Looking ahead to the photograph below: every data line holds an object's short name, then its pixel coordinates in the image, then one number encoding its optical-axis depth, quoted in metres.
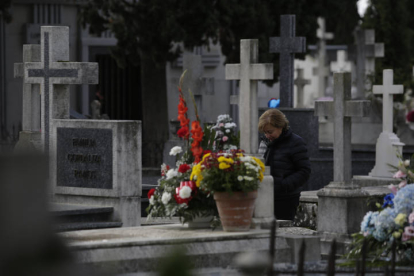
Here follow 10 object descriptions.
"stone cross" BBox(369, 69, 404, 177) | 17.45
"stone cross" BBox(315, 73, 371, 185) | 12.67
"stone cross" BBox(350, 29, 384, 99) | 29.12
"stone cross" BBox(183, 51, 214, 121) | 20.42
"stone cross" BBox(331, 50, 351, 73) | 38.16
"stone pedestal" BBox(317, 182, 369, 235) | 12.52
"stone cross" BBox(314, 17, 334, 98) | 39.82
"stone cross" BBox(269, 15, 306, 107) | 21.20
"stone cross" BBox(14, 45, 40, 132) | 14.90
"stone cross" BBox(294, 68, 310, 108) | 33.26
